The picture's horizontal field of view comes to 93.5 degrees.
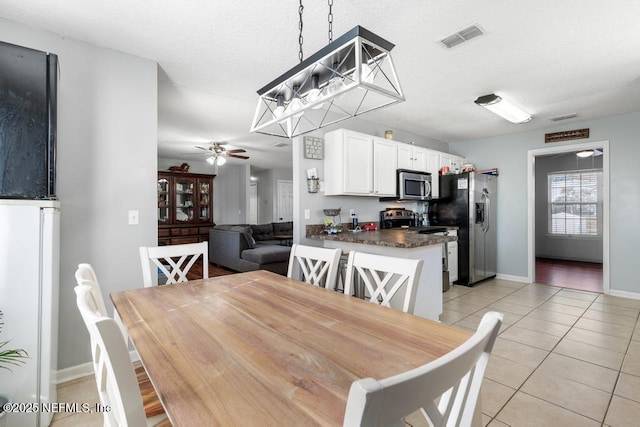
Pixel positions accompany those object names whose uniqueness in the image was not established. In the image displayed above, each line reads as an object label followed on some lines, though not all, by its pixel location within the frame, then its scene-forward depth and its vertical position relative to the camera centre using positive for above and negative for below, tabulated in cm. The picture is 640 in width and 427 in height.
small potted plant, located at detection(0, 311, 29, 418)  155 -75
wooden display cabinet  659 +19
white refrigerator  159 -46
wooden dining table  68 -42
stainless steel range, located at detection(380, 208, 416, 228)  451 -4
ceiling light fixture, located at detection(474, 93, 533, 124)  335 +129
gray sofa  487 -62
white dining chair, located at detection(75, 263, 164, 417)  107 -69
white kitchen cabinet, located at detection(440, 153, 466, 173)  515 +96
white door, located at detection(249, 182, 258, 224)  976 +53
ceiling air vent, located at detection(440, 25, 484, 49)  212 +132
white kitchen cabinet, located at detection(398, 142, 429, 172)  433 +88
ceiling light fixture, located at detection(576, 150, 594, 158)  587 +123
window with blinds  643 +30
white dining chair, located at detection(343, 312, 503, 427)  38 -25
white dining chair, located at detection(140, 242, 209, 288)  192 -27
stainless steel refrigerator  461 -3
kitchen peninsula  271 -34
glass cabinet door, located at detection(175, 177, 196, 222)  684 +38
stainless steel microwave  427 +46
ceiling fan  580 +126
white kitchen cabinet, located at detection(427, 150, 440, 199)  486 +76
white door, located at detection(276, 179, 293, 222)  921 +45
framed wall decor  356 +82
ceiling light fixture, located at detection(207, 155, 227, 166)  595 +112
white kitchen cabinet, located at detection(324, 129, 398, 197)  359 +64
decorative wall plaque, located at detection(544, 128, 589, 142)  437 +121
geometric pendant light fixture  115 +65
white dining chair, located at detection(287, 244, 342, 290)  187 -29
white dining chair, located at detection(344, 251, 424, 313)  143 -29
